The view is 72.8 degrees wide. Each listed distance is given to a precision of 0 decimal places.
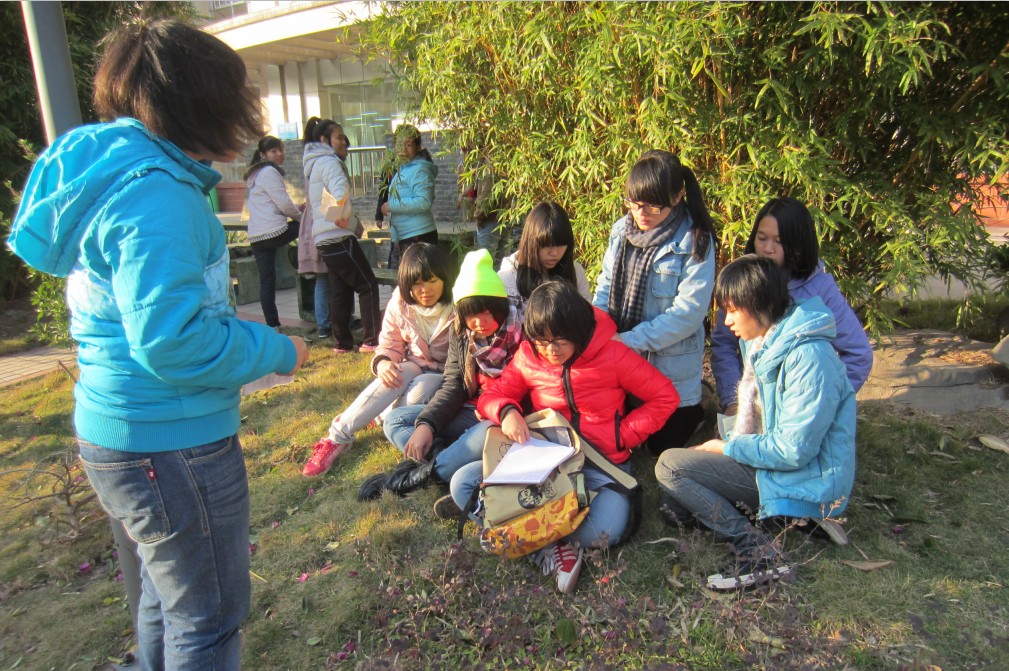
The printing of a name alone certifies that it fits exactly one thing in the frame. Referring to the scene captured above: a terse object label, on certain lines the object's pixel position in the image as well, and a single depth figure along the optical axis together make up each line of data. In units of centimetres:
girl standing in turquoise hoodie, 128
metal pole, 174
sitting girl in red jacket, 249
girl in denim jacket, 274
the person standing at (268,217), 551
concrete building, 1166
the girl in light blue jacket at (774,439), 221
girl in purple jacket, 264
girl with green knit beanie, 282
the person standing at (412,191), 518
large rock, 355
